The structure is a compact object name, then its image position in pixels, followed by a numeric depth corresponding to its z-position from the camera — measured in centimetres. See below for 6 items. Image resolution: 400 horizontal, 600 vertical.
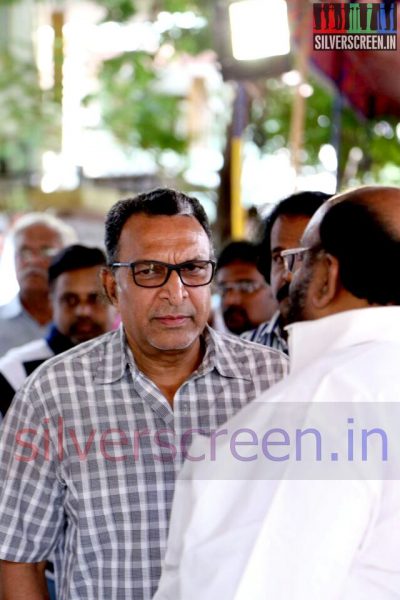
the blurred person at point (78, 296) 405
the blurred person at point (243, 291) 471
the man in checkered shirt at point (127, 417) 236
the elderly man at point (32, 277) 491
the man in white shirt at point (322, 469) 161
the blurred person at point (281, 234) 331
